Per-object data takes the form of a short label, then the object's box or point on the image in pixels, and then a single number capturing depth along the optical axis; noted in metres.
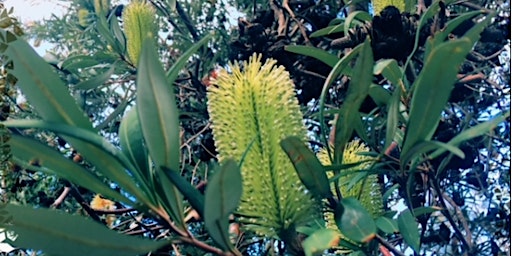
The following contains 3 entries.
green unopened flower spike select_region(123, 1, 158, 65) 0.96
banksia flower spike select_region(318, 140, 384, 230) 0.59
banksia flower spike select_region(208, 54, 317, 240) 0.46
